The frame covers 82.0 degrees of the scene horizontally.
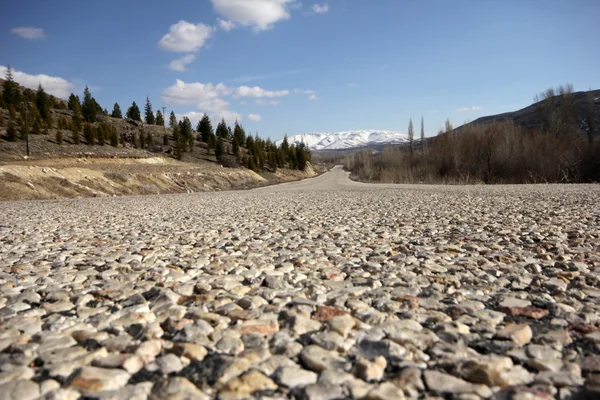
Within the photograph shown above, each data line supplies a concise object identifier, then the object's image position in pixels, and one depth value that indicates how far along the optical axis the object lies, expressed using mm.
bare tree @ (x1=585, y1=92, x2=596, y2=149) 40994
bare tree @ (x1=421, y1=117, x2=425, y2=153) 58059
